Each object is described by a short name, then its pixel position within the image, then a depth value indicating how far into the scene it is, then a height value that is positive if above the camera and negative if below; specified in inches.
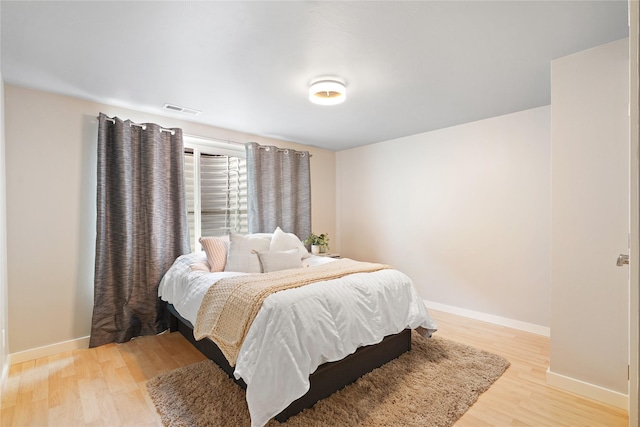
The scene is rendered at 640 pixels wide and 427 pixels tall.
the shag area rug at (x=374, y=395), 75.8 -50.0
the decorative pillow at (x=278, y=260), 122.3 -19.2
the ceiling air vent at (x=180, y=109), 125.0 +42.2
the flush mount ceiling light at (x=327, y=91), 101.3 +40.2
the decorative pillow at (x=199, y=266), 118.3 -20.9
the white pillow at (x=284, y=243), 138.8 -14.1
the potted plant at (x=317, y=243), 172.6 -17.9
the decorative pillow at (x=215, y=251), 125.5 -16.2
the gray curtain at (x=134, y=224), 118.0 -4.7
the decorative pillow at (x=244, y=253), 123.3 -16.6
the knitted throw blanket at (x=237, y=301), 80.5 -24.8
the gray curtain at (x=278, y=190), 164.2 +12.2
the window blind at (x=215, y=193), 150.6 +9.4
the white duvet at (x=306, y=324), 71.3 -31.2
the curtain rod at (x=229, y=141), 149.2 +36.0
